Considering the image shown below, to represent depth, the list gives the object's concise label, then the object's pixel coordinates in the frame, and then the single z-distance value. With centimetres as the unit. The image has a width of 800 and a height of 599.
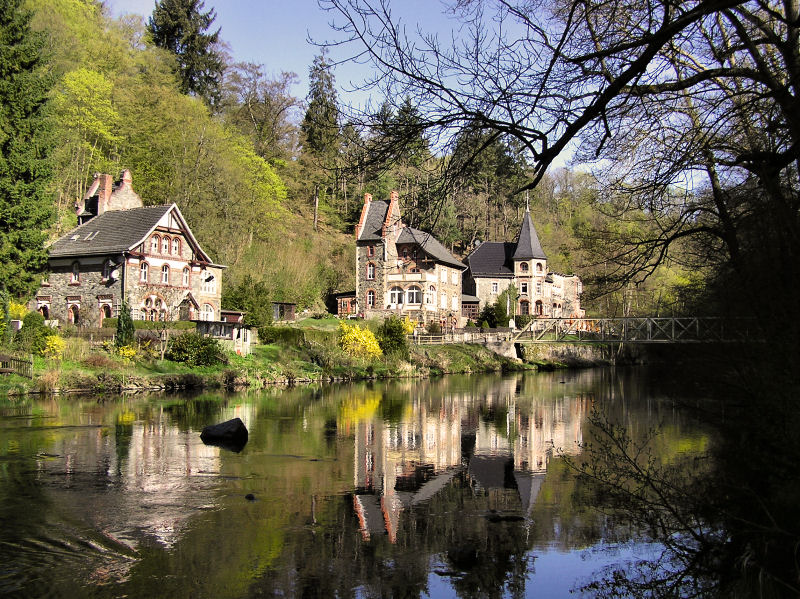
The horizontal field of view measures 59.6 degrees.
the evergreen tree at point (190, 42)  6257
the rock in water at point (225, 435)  1713
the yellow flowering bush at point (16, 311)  3117
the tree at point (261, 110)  6569
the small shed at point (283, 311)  5228
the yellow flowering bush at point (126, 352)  3116
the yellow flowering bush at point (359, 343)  4231
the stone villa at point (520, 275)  6931
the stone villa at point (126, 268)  4169
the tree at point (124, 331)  3159
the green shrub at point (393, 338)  4431
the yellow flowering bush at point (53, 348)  2917
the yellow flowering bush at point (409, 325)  5237
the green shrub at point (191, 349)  3296
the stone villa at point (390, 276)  5894
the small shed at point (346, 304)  6169
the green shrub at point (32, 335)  2827
